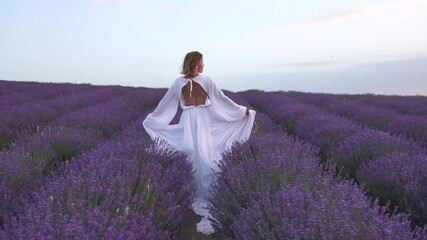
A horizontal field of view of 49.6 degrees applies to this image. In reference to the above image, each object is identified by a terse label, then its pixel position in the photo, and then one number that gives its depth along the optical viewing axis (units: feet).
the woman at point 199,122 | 15.48
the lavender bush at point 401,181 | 10.60
